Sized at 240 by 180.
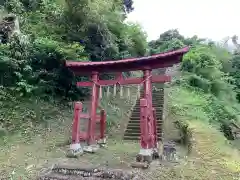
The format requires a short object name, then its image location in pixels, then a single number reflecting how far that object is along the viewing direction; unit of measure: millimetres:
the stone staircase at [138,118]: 13523
